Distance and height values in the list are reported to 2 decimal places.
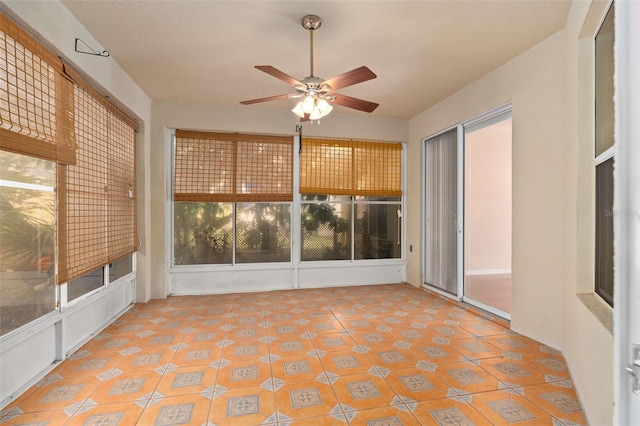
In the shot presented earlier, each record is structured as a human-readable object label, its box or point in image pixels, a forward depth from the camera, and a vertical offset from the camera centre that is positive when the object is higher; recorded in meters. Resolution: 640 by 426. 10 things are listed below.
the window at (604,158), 1.95 +0.37
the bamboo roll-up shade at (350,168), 5.33 +0.82
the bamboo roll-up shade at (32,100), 1.98 +0.83
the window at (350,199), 5.38 +0.27
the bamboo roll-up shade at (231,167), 4.89 +0.75
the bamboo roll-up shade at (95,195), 2.72 +0.20
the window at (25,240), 2.23 -0.20
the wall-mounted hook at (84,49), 2.75 +1.51
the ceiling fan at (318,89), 2.43 +1.06
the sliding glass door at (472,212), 4.35 +0.03
